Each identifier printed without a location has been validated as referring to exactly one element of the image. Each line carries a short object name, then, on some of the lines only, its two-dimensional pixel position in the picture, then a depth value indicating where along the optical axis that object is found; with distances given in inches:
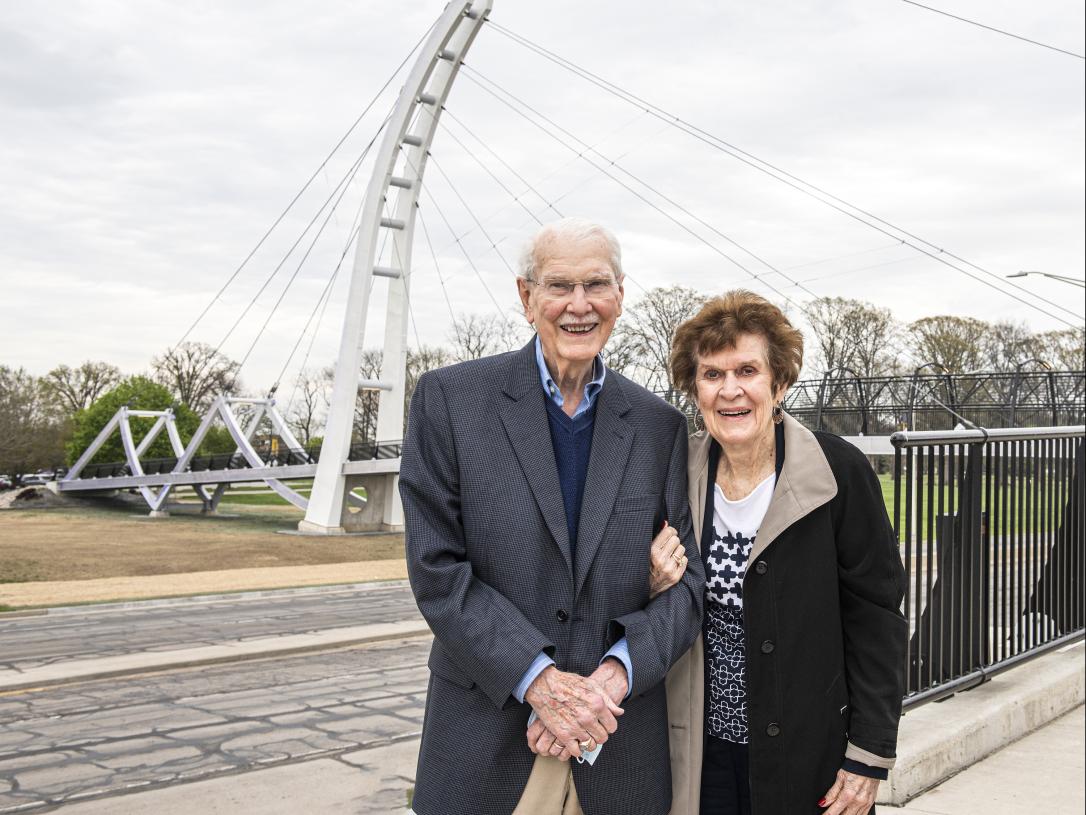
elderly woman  96.8
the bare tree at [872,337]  1504.7
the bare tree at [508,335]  1743.4
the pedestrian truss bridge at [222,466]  1455.5
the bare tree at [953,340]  1576.0
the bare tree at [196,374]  1809.8
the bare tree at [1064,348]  1748.3
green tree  1075.3
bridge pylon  1309.1
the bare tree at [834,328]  1512.1
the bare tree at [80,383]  915.9
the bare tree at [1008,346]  1689.2
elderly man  88.5
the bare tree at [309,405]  2283.5
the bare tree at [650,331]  1287.0
